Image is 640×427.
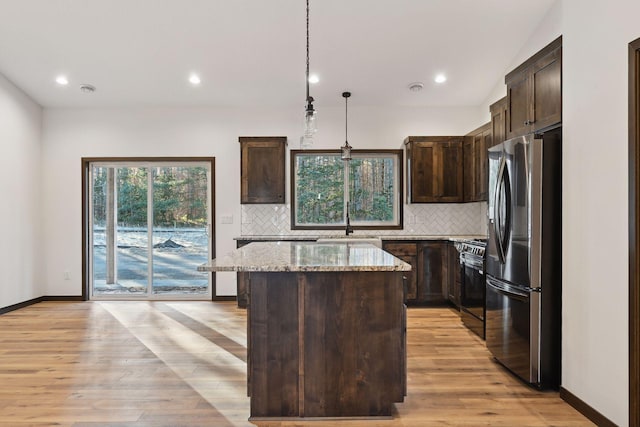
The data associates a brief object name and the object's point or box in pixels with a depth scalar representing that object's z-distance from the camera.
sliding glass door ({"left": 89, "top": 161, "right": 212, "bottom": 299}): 5.72
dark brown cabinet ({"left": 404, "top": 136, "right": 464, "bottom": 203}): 5.29
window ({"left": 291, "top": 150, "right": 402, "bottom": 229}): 5.71
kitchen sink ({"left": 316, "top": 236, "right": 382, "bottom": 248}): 4.66
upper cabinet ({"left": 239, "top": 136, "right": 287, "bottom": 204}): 5.29
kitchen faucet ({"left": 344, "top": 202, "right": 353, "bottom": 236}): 5.44
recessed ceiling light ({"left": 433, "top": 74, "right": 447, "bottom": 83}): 4.87
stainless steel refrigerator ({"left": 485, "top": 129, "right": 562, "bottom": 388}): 2.76
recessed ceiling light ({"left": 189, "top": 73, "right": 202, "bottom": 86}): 4.88
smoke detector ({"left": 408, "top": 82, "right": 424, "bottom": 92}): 5.04
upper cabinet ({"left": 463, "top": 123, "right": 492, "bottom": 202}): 4.74
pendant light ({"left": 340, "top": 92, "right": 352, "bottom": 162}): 4.97
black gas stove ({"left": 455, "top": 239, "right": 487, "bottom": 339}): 3.77
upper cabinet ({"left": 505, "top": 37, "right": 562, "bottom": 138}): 2.85
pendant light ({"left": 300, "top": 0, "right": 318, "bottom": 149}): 2.79
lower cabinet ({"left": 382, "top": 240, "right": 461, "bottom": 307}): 5.06
